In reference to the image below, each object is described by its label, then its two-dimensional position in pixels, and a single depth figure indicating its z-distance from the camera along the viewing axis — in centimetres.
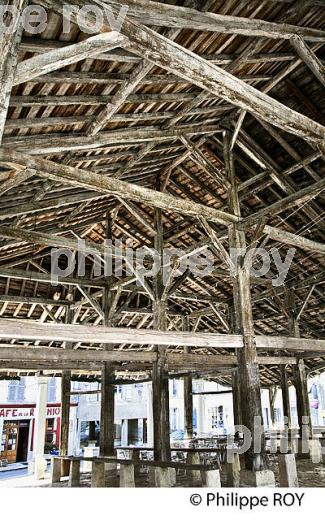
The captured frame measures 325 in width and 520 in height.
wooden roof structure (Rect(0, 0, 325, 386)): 481
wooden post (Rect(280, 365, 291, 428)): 1480
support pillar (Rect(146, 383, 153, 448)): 2456
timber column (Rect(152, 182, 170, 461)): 940
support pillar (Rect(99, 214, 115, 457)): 1209
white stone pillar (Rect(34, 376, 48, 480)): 1583
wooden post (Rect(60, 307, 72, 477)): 1391
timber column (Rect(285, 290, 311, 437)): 1312
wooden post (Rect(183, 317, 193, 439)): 1786
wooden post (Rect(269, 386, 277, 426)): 2452
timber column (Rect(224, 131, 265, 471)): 737
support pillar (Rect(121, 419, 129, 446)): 3002
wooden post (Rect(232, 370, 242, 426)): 1343
